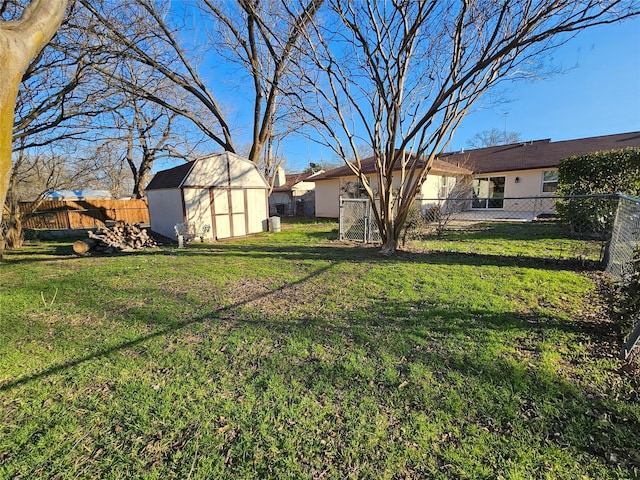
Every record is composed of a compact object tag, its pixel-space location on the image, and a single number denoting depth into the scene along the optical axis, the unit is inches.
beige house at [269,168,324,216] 958.1
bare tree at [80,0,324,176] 272.4
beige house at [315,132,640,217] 573.9
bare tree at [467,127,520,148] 1045.8
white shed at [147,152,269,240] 412.2
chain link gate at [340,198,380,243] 357.1
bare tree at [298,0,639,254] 187.8
